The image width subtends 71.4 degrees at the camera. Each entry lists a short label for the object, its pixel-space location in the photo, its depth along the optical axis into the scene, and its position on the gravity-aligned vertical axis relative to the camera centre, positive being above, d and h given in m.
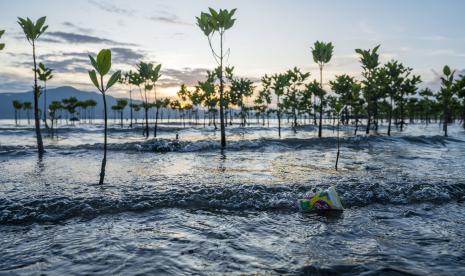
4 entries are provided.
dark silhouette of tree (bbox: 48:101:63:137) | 79.53 +3.98
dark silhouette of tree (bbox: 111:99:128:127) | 100.65 +5.50
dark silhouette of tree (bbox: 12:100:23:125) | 95.54 +5.00
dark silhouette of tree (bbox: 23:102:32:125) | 102.17 +5.01
